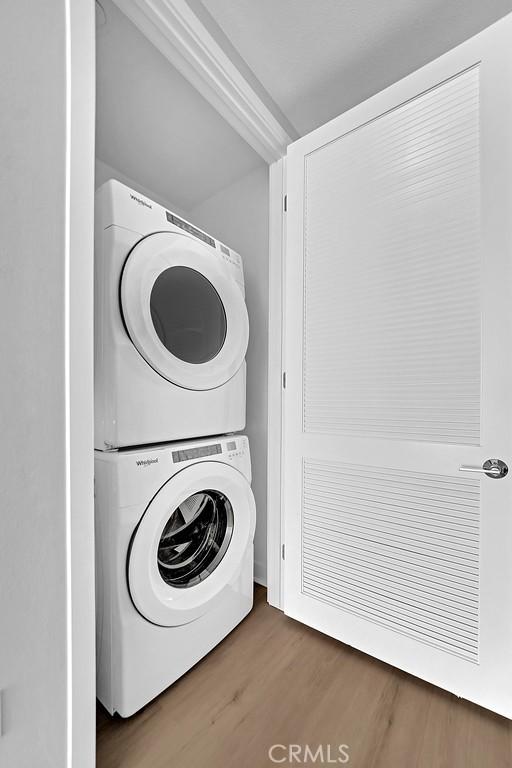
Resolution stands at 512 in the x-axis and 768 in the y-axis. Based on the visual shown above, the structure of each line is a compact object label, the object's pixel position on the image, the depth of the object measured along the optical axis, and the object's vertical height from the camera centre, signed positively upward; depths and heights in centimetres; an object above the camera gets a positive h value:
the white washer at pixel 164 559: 110 -64
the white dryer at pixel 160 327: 117 +20
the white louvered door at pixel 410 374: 112 +2
